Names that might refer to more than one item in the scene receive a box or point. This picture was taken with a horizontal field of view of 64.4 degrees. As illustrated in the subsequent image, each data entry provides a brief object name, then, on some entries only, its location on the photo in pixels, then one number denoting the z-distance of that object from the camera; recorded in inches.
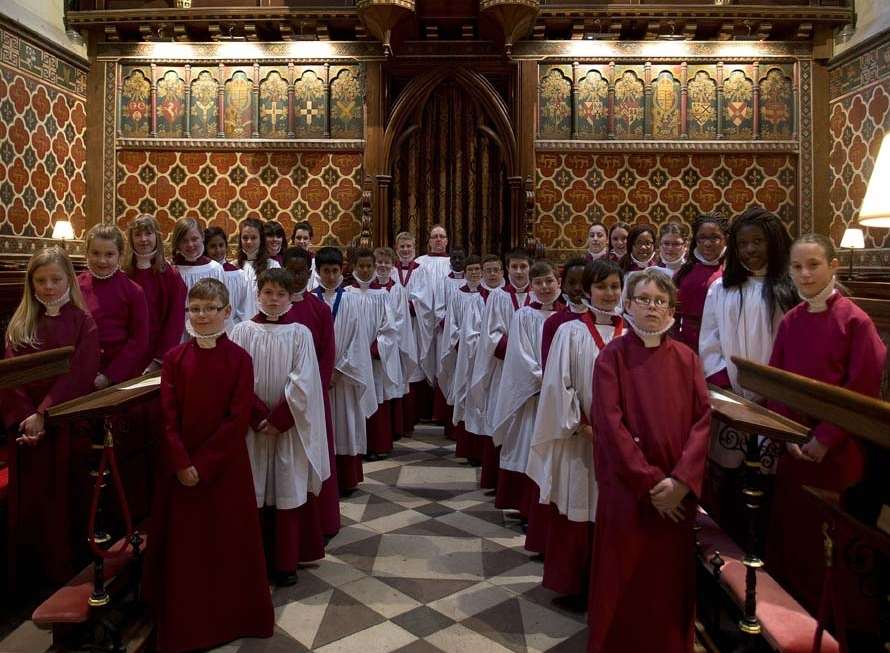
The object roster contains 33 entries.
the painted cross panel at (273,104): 369.4
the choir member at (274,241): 247.3
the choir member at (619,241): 265.9
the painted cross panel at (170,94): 370.0
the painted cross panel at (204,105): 369.4
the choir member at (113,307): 163.0
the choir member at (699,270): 184.4
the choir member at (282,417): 144.2
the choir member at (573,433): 138.2
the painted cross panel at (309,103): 368.8
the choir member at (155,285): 181.5
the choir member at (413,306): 301.9
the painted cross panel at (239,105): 369.1
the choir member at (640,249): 228.1
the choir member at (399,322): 271.4
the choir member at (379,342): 239.3
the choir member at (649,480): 108.1
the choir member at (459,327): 255.9
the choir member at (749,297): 147.1
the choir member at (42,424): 141.6
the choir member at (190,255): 204.4
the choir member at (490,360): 222.1
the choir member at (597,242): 273.3
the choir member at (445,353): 290.7
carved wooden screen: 384.2
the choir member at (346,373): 213.3
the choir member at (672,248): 225.9
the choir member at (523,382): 180.4
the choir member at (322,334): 169.9
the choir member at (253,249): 232.5
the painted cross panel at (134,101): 370.9
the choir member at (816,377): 120.6
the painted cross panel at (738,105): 359.6
